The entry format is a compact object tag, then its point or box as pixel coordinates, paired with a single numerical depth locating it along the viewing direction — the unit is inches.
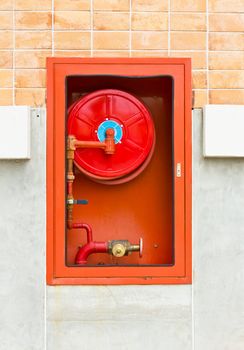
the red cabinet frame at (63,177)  139.9
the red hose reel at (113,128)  145.6
